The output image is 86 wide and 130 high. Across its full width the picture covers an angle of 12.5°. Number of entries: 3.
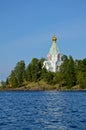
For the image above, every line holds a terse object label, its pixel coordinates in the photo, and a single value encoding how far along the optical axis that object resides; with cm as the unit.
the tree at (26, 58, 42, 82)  18712
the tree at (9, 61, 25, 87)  18812
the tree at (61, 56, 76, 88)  16875
